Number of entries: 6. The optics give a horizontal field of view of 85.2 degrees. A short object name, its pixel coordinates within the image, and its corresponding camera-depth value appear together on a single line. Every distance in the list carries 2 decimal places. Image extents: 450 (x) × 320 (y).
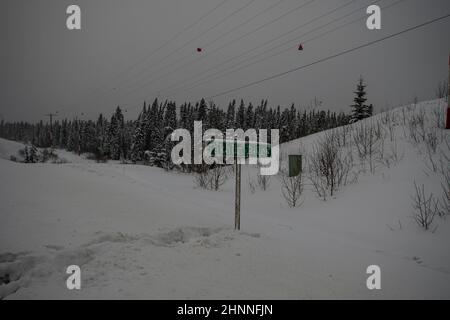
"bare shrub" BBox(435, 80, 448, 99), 12.74
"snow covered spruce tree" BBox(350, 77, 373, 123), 35.28
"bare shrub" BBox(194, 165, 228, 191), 12.92
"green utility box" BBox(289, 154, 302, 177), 10.88
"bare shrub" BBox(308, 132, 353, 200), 8.45
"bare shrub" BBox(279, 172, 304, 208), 8.45
